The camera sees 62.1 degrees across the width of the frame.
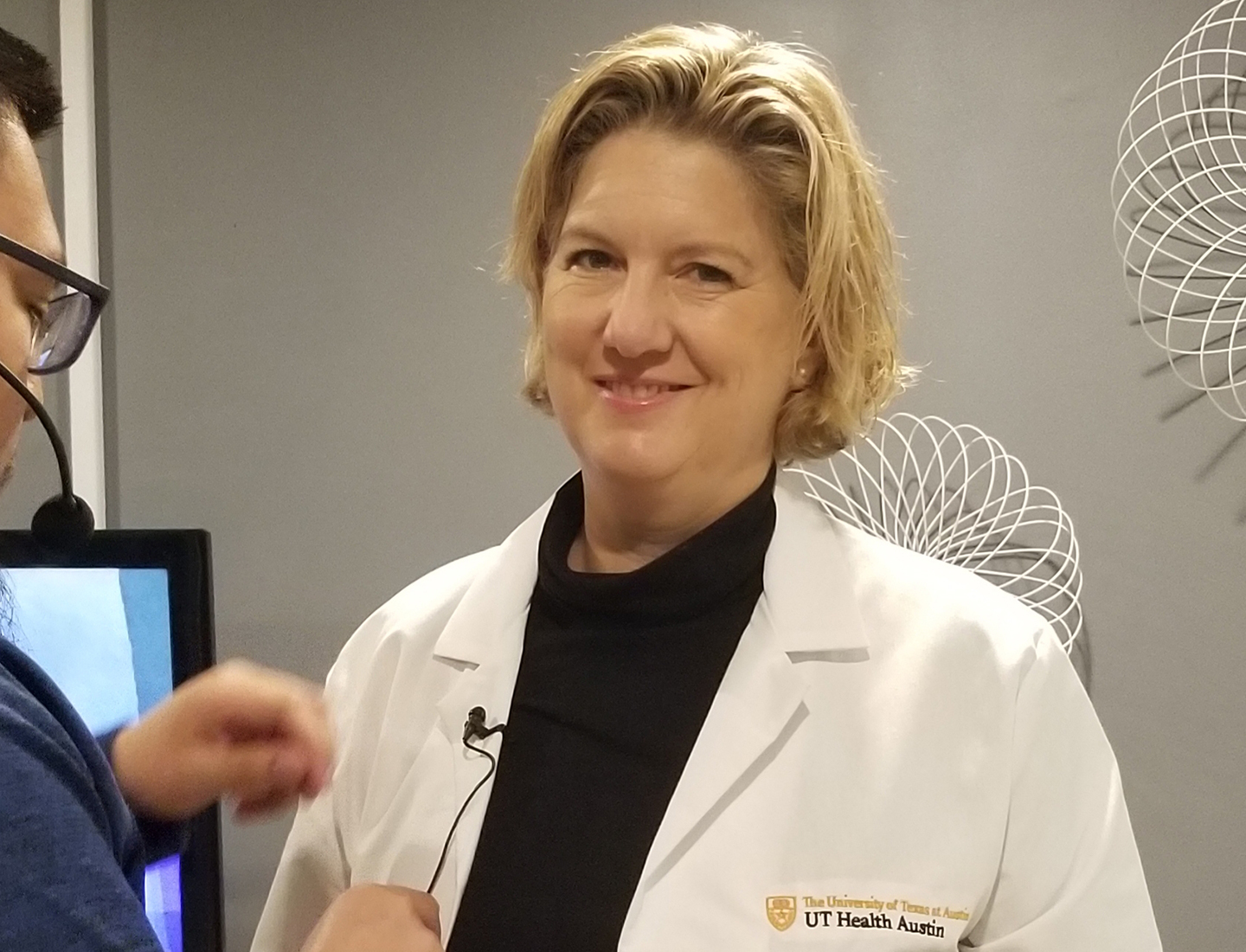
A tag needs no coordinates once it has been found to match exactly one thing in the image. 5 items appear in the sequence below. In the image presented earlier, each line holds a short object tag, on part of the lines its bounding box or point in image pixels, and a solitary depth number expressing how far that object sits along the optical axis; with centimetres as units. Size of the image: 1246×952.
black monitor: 133
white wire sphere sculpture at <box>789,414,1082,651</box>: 169
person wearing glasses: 47
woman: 90
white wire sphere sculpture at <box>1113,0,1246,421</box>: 163
